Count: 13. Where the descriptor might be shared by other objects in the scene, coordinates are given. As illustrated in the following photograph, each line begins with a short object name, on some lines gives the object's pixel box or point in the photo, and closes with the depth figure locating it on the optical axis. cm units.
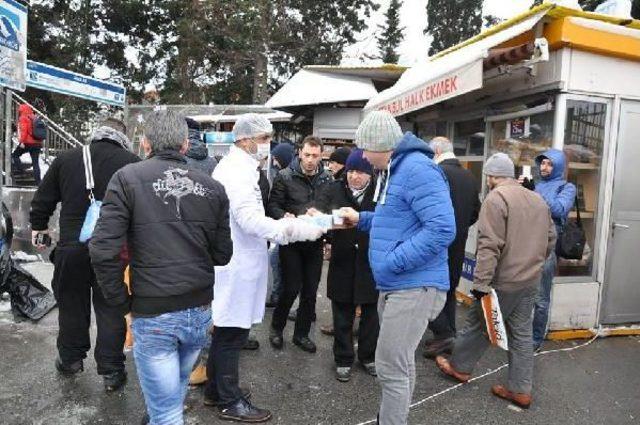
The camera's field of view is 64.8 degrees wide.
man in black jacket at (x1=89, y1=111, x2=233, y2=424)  218
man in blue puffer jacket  242
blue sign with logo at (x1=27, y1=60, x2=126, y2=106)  702
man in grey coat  333
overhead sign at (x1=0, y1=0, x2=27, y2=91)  446
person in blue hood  414
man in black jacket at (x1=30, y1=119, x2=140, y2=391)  343
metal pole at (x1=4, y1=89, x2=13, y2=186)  698
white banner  437
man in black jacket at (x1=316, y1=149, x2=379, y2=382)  377
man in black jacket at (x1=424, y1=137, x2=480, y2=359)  414
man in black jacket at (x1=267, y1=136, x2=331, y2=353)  425
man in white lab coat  293
